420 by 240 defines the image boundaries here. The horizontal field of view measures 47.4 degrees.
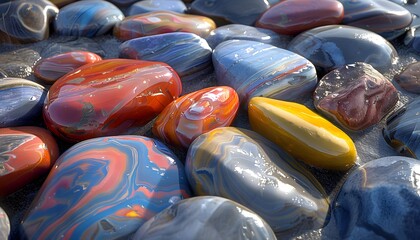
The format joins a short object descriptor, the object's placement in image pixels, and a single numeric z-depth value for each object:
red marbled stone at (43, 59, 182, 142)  0.20
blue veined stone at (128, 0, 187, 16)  0.29
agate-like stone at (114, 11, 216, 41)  0.27
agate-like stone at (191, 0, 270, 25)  0.29
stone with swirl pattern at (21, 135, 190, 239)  0.16
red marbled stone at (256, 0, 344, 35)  0.27
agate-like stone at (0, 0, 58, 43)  0.27
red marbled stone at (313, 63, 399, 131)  0.21
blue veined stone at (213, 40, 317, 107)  0.22
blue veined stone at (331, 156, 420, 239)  0.16
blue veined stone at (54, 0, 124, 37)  0.28
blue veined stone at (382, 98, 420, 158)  0.20
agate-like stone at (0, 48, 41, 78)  0.25
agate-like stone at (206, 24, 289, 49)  0.26
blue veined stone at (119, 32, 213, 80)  0.24
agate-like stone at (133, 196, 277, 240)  0.14
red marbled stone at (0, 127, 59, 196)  0.18
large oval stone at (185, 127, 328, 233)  0.17
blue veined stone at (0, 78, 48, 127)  0.21
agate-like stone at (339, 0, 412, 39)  0.27
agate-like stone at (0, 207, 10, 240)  0.16
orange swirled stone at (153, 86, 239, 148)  0.19
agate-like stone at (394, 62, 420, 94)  0.23
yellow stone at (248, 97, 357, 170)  0.19
